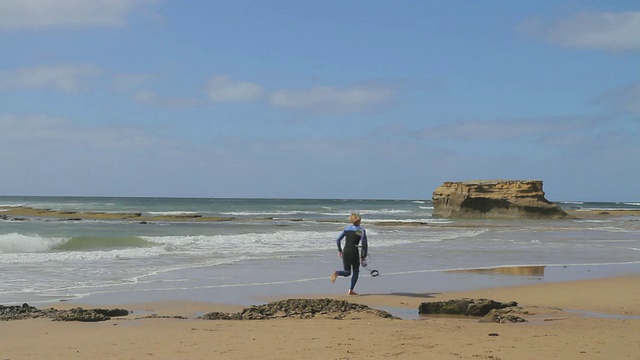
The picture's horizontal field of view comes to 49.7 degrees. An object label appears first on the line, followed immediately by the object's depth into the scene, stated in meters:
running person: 12.58
